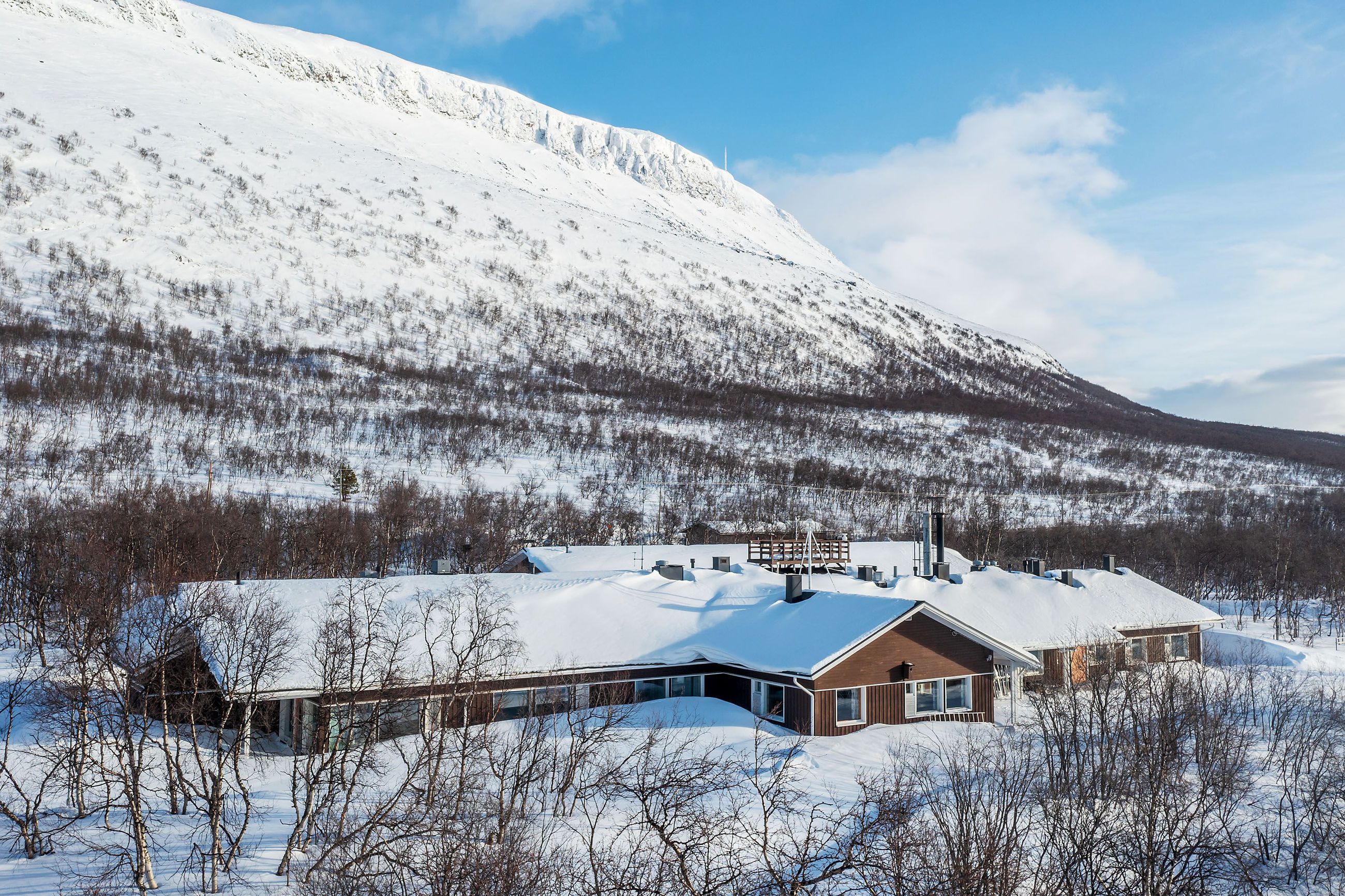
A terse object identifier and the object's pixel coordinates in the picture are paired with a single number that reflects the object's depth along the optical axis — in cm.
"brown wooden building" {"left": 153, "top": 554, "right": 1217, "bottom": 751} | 2691
